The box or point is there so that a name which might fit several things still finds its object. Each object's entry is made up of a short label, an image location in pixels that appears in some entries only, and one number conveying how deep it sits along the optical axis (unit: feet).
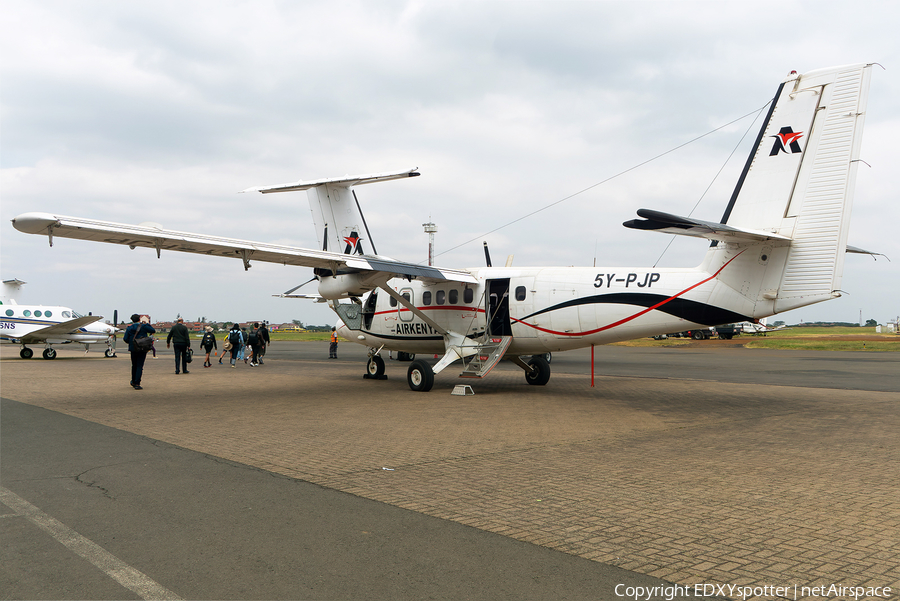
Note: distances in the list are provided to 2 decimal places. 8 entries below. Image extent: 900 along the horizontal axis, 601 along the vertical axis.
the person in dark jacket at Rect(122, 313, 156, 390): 48.53
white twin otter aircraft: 34.12
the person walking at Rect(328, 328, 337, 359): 102.42
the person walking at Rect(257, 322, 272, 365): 86.12
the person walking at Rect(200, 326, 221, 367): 81.05
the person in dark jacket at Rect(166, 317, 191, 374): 64.80
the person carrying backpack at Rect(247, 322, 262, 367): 84.07
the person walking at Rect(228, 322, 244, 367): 82.99
